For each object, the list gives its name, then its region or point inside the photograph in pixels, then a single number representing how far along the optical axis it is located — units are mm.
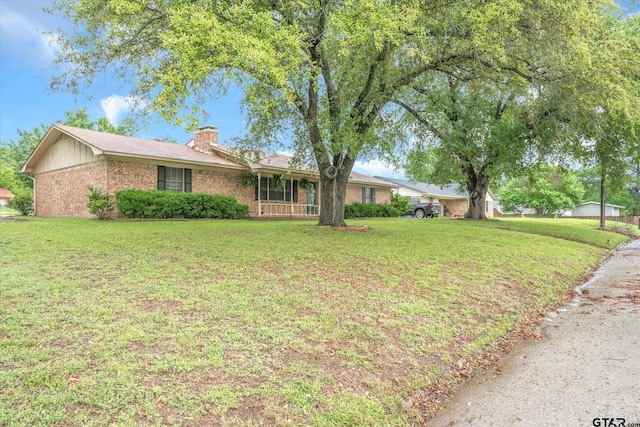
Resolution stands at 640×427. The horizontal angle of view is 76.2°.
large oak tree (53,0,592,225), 6535
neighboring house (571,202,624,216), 56881
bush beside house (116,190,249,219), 15914
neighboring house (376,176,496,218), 40384
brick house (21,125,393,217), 17141
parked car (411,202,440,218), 31938
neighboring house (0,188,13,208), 63469
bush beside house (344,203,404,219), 25553
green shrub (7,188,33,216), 20875
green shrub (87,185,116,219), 15625
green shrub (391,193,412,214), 31316
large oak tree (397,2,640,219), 9109
